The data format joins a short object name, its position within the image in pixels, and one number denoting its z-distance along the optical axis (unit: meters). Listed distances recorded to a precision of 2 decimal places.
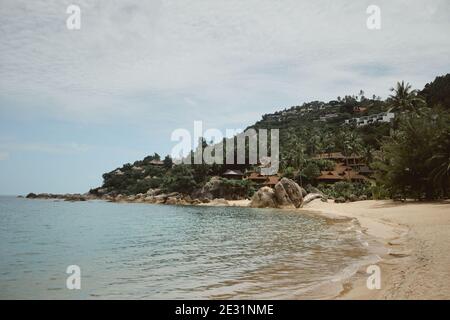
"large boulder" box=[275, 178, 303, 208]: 56.47
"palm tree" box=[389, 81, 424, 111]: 68.25
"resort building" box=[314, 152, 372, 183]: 70.44
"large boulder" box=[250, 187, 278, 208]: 58.15
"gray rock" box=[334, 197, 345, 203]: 52.65
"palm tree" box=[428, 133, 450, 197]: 32.06
